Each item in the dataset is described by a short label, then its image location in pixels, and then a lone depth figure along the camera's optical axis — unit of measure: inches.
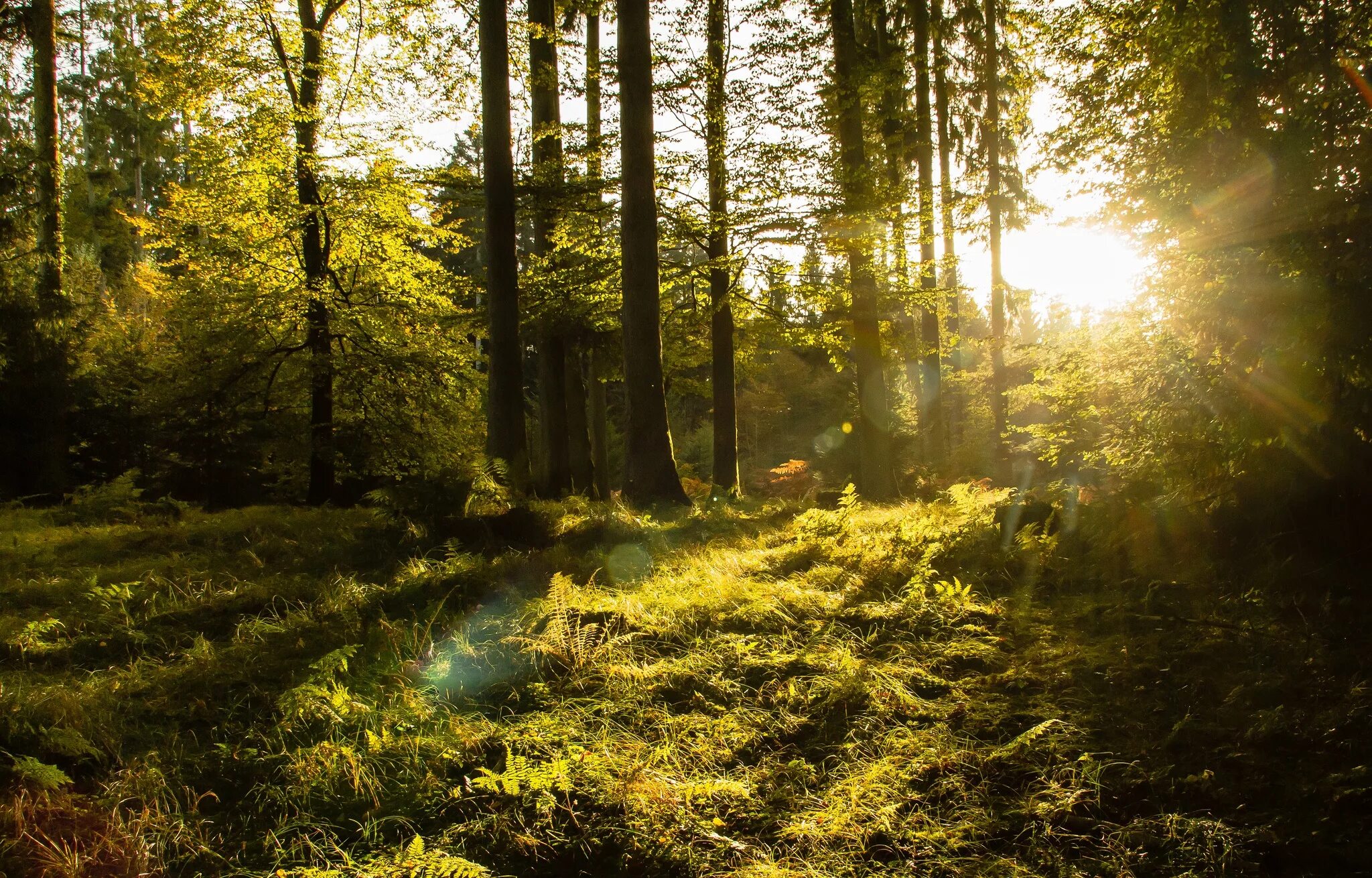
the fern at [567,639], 149.9
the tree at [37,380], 461.4
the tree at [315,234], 447.5
